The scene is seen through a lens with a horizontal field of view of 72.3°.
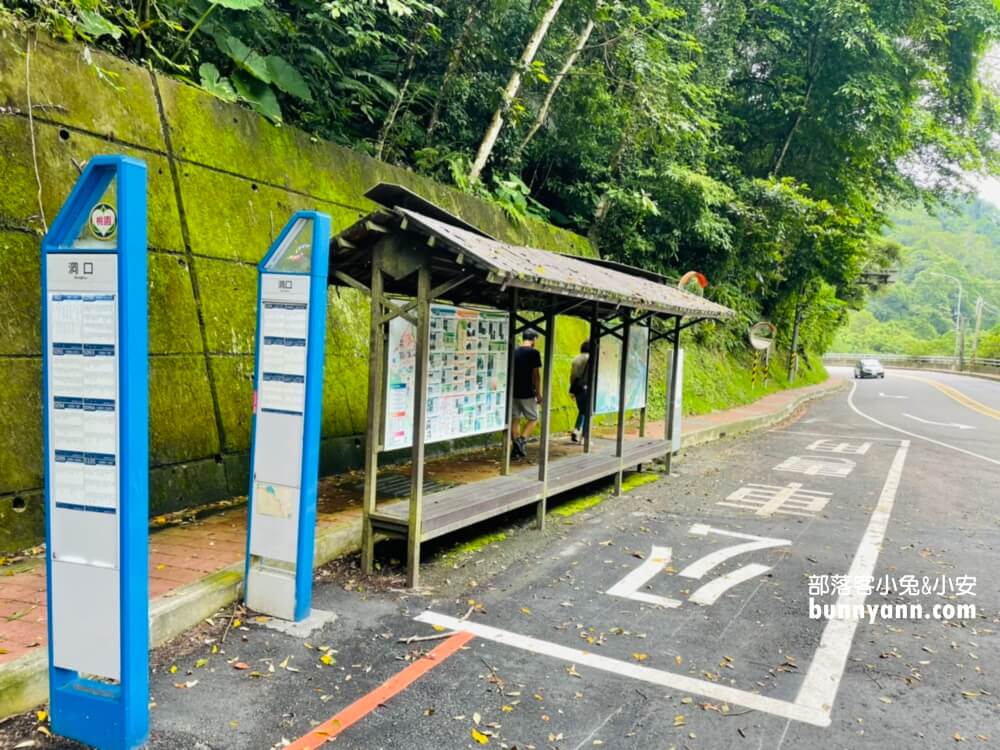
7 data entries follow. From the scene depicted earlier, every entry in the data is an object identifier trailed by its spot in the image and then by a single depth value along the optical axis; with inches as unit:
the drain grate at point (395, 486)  263.4
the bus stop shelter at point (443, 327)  204.1
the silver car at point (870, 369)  1675.7
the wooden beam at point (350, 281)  219.0
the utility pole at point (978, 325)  1920.5
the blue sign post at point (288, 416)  173.9
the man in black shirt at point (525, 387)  338.3
